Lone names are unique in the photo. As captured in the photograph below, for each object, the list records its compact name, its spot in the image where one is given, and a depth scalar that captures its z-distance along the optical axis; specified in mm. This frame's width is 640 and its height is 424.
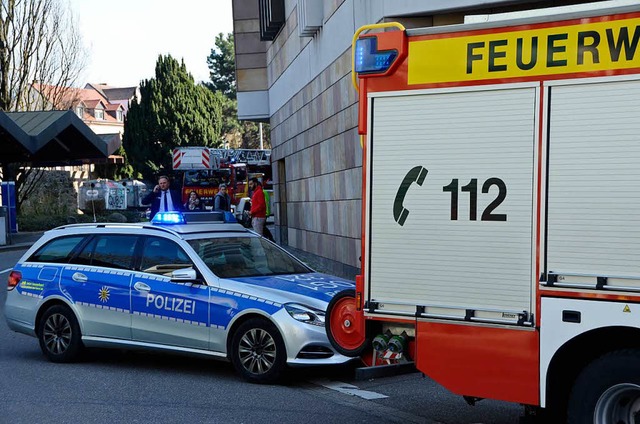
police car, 8523
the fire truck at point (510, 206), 5113
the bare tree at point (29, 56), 41250
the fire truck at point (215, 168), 40919
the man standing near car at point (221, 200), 20969
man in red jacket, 21547
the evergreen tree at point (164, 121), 66000
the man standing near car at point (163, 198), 14797
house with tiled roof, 105188
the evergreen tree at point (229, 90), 95188
